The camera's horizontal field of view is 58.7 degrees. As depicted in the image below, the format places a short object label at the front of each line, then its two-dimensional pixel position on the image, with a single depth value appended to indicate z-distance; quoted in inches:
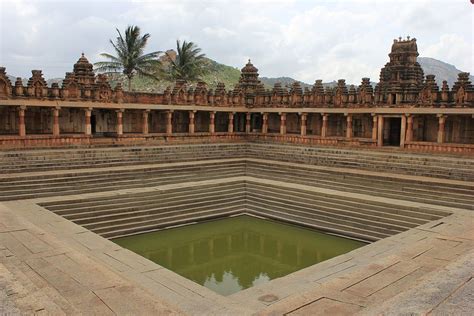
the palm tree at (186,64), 1285.7
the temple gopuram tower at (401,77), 808.3
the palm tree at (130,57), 1138.0
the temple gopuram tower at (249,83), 1111.6
